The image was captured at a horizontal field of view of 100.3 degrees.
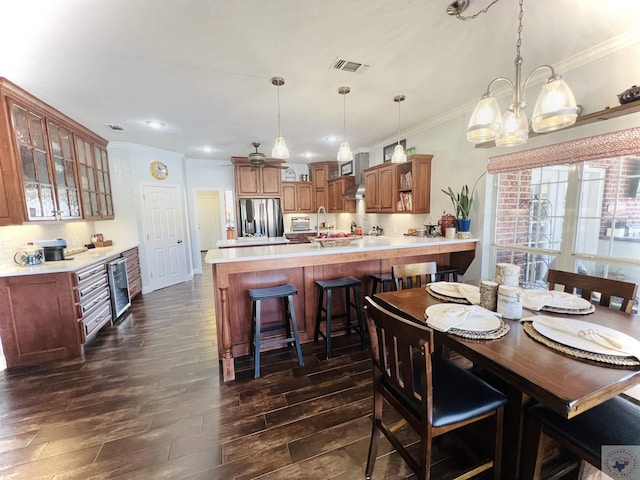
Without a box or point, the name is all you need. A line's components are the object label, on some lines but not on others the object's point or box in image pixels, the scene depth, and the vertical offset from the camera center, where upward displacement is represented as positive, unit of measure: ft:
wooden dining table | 2.93 -2.03
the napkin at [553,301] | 5.01 -1.89
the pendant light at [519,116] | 4.38 +1.57
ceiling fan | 15.35 +2.98
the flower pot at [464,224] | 11.09 -0.77
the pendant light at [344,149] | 9.20 +2.04
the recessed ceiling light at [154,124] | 11.80 +4.00
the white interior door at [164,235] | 16.30 -1.44
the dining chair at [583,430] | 3.31 -2.94
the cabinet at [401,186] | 13.08 +1.10
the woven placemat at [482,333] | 4.03 -1.97
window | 7.11 -0.30
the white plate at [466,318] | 4.31 -1.92
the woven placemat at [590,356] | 3.29 -1.97
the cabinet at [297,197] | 21.27 +0.97
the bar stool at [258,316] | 7.36 -3.05
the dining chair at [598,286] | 5.09 -1.74
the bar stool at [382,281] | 9.09 -2.54
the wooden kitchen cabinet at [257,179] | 18.78 +2.23
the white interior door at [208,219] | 30.12 -0.88
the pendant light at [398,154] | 9.92 +1.95
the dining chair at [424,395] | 3.56 -2.87
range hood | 17.83 +2.40
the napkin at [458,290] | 5.57 -1.90
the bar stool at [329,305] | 8.32 -3.26
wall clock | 16.53 +2.66
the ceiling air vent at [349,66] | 7.41 +4.06
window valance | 6.63 +1.50
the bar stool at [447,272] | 9.83 -2.52
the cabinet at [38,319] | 8.16 -3.26
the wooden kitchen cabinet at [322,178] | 21.83 +2.49
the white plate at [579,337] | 3.53 -1.93
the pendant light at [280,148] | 8.58 +1.96
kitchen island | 7.52 -2.09
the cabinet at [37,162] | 8.25 +1.87
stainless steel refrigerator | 19.25 -0.52
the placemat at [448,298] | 5.52 -1.97
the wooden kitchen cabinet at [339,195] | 19.76 +1.08
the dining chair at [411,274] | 7.16 -1.82
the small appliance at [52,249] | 9.54 -1.22
